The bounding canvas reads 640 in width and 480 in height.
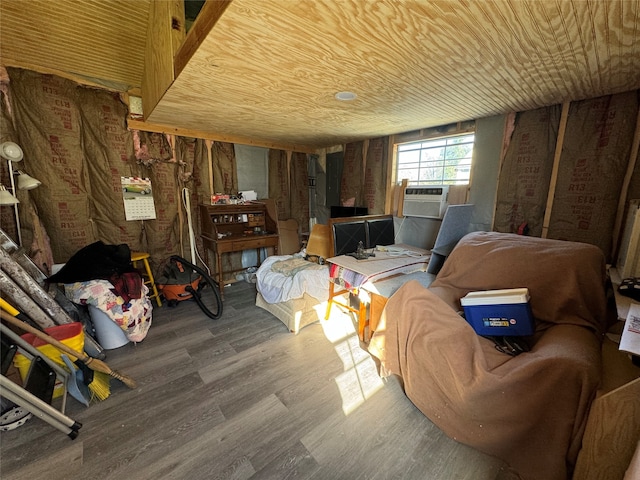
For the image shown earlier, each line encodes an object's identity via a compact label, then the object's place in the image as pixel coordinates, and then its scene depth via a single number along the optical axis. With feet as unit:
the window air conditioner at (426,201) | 9.33
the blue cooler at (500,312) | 4.58
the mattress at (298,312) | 7.85
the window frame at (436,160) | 9.03
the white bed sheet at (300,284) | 7.87
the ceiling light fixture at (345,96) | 6.19
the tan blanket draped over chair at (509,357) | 3.44
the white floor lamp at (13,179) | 6.22
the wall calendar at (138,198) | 9.50
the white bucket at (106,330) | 6.88
